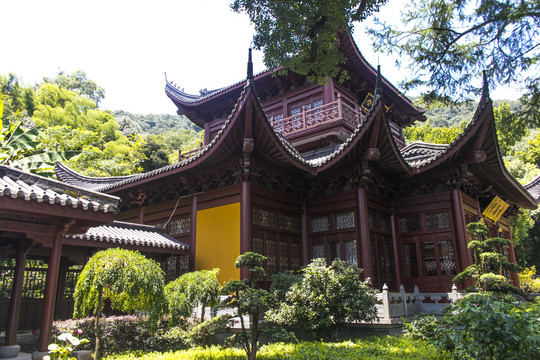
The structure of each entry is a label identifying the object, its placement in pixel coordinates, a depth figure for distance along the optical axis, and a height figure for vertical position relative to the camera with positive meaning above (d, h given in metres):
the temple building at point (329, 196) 9.38 +2.42
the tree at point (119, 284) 6.04 +0.17
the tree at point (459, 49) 7.86 +4.62
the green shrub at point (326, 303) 7.21 -0.16
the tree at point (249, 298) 5.91 -0.05
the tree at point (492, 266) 7.39 +0.43
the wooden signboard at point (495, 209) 12.88 +2.47
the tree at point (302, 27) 6.24 +4.02
